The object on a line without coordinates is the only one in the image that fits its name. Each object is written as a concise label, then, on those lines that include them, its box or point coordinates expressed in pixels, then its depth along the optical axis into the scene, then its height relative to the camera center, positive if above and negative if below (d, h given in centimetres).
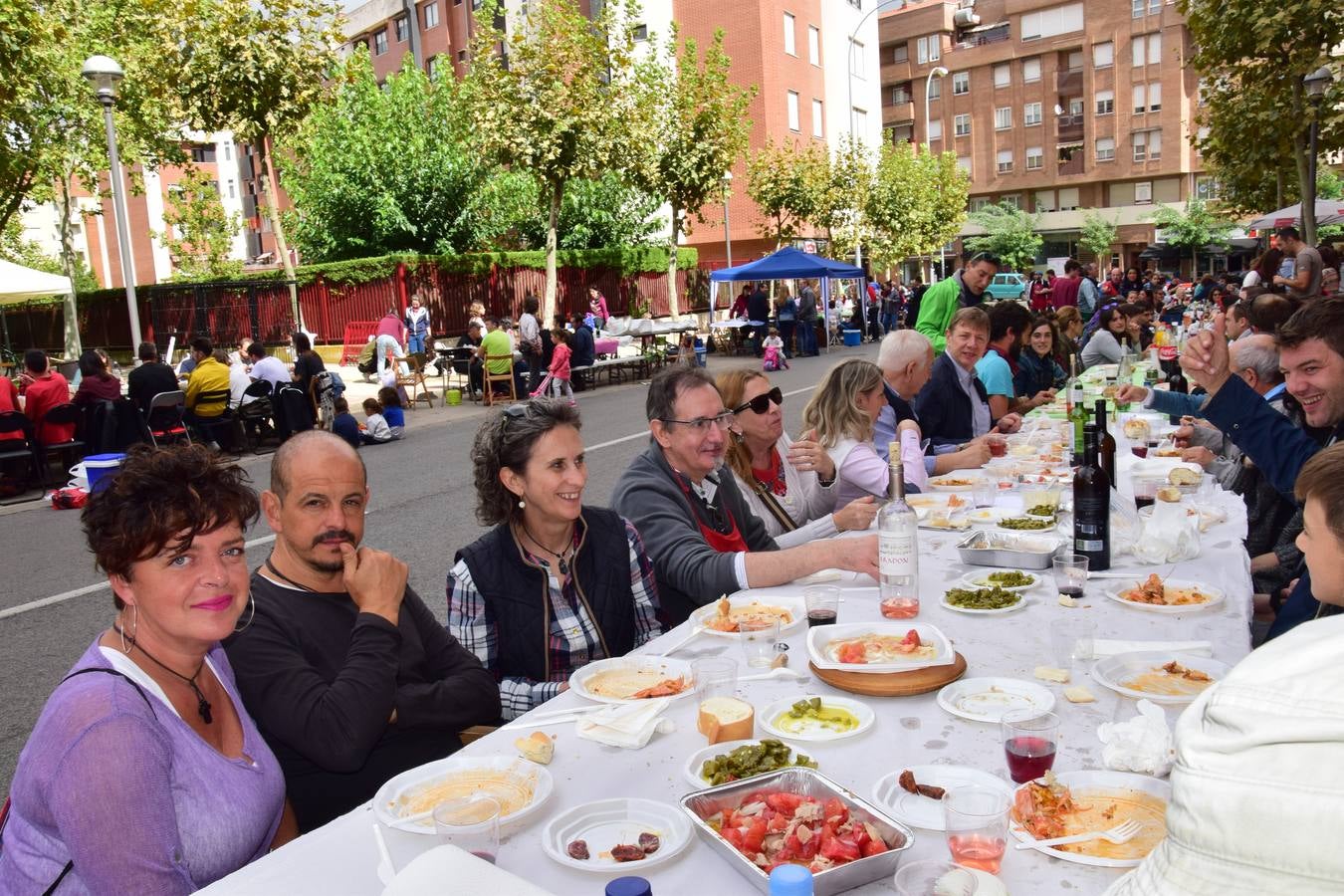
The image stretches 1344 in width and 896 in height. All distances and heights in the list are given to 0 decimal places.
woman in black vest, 323 -82
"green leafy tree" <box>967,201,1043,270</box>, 5822 +320
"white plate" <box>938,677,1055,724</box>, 239 -99
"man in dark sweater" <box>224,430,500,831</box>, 256 -88
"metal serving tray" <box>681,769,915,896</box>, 166 -92
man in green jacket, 994 +0
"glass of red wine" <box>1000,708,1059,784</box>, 203 -92
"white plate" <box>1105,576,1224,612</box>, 307 -99
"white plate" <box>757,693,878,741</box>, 229 -98
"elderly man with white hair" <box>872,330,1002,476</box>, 611 -46
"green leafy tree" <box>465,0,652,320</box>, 2145 +465
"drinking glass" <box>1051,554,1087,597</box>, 324 -92
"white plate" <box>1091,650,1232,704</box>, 254 -97
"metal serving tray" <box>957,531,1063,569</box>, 367 -96
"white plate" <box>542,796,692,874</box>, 188 -98
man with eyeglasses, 360 -79
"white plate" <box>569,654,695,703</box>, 272 -97
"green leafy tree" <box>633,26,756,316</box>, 2584 +471
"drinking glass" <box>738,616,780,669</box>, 280 -95
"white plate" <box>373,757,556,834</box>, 195 -95
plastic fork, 180 -98
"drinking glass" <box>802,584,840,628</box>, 310 -93
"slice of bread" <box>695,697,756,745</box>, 228 -93
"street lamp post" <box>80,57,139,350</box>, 1314 +307
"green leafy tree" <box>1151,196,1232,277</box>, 5341 +269
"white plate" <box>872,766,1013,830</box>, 193 -99
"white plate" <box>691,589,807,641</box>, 321 -100
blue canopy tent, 2305 +82
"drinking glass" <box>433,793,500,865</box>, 177 -88
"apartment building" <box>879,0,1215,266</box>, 5619 +1106
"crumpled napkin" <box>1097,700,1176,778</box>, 204 -94
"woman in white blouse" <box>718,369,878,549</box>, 449 -79
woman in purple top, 188 -77
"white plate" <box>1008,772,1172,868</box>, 194 -97
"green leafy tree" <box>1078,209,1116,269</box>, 5753 +282
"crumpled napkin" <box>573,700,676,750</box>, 233 -96
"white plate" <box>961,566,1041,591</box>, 346 -99
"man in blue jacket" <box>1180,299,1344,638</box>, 385 -45
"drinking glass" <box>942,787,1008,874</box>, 171 -92
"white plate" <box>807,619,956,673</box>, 256 -94
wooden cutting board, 252 -96
